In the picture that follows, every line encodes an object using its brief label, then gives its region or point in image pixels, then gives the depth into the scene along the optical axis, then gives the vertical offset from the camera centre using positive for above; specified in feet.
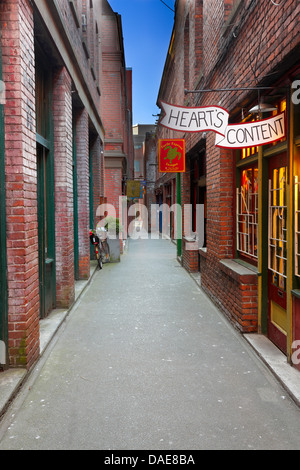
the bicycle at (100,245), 37.83 -2.48
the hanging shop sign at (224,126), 13.92 +3.28
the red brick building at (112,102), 52.75 +16.10
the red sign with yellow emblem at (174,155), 36.99 +5.96
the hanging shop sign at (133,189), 74.95 +5.82
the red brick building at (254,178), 13.47 +1.81
